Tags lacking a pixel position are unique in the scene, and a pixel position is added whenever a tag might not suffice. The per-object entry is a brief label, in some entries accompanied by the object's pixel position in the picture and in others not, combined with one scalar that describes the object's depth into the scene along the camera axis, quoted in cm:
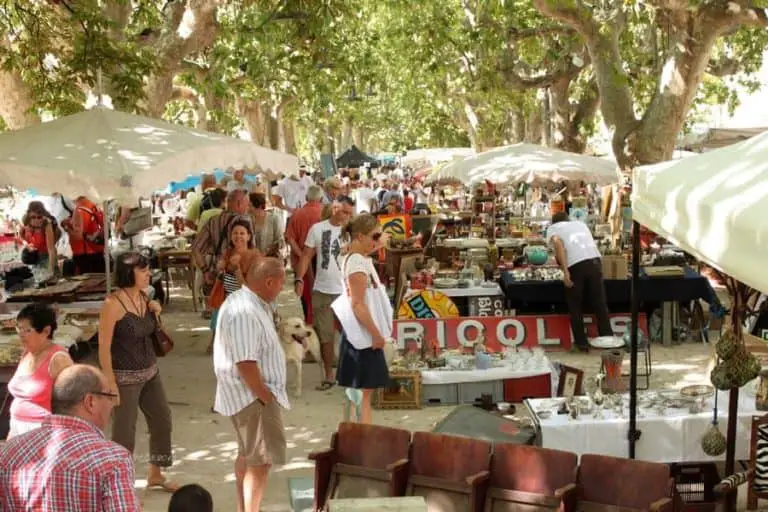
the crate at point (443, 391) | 863
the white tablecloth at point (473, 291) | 1165
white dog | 907
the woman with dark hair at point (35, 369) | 522
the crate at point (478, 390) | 860
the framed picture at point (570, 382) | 780
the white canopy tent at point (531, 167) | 1458
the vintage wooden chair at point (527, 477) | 485
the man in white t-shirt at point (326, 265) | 895
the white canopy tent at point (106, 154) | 682
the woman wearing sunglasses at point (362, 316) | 663
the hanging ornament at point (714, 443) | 582
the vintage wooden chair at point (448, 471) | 500
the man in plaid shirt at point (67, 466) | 318
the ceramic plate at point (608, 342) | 1023
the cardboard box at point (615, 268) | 1133
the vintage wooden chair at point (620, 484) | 462
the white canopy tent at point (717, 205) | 336
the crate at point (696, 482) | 580
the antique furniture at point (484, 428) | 623
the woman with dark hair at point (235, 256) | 814
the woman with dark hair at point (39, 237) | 1134
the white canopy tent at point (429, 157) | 3278
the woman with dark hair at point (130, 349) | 576
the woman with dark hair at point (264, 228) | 1095
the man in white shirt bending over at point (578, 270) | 1061
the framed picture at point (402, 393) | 852
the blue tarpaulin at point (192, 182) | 1852
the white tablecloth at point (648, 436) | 618
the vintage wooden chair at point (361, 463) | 521
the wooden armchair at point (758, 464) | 553
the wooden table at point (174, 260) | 1431
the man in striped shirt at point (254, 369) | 511
